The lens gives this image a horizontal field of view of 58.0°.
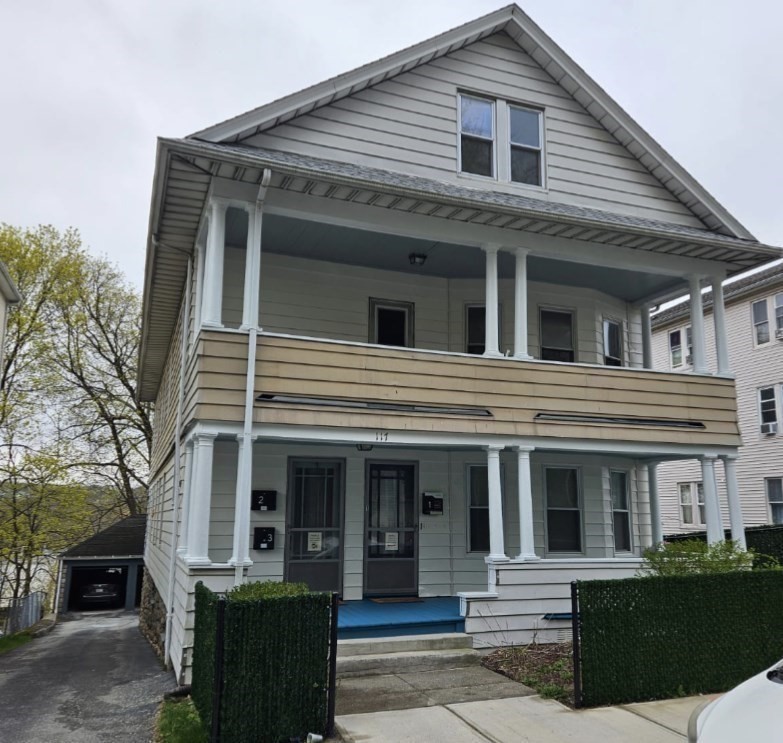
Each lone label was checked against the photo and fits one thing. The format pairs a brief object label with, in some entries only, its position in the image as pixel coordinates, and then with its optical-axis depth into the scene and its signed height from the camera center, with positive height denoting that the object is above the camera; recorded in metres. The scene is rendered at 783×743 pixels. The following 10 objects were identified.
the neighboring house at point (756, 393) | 21.97 +4.21
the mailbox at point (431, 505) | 11.09 +0.26
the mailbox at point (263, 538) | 9.95 -0.25
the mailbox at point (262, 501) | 10.05 +0.26
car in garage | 27.09 -2.91
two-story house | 8.69 +2.99
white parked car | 3.80 -1.05
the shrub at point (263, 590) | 6.20 -0.62
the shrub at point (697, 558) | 8.23 -0.38
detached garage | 27.05 -2.11
